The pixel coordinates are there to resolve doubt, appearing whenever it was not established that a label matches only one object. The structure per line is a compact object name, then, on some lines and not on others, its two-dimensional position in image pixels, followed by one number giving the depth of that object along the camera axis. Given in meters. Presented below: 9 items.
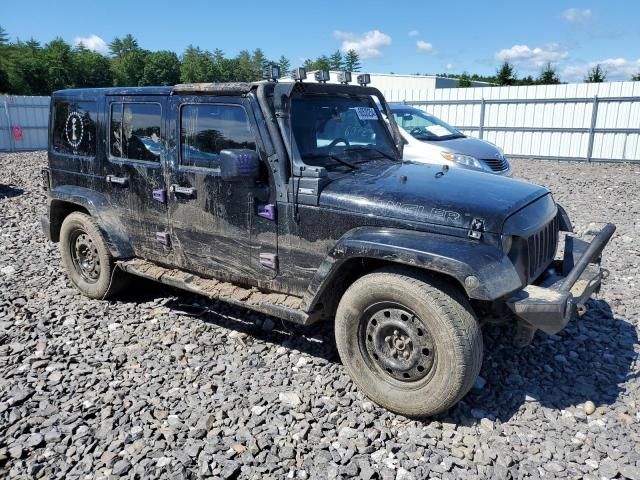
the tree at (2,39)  77.09
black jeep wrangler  3.11
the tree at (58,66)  66.75
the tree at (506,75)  35.47
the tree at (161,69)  91.19
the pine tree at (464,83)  40.97
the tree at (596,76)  30.78
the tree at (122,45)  113.88
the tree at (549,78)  34.62
